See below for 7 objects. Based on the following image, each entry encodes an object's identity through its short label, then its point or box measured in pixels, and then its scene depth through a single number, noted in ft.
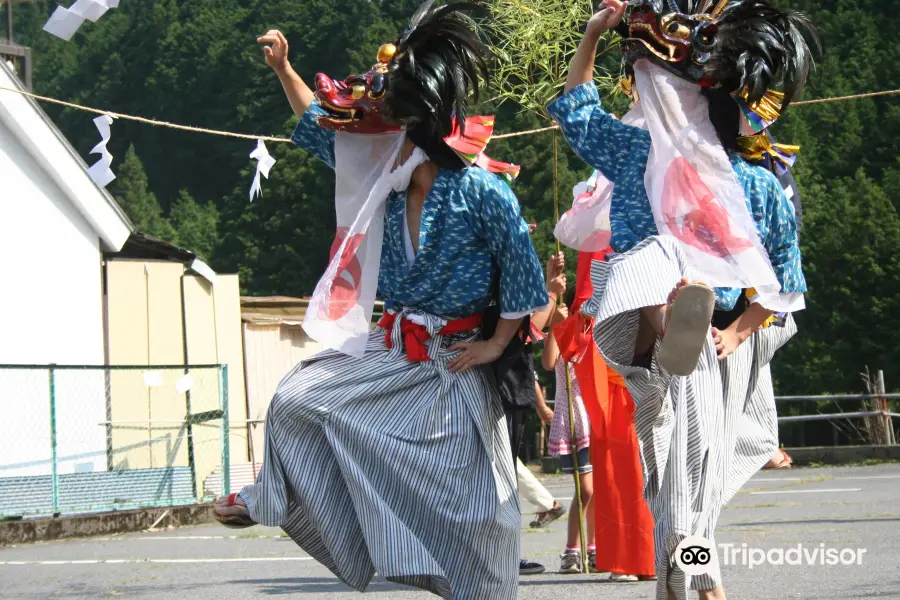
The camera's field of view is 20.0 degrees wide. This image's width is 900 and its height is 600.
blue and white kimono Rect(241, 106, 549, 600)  30.32
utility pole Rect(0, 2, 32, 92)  122.18
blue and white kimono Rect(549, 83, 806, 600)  28.03
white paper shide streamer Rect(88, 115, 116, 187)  54.58
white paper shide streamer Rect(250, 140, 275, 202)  54.31
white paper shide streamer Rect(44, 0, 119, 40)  39.93
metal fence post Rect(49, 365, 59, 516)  70.44
